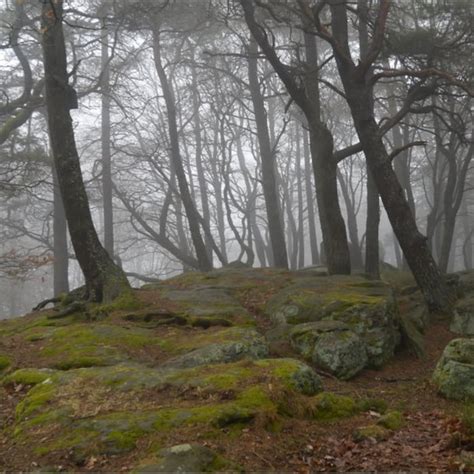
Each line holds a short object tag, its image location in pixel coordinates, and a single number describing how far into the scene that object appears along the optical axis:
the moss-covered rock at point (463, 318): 8.95
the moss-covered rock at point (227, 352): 5.78
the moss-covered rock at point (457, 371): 5.63
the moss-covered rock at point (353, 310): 7.37
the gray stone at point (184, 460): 3.35
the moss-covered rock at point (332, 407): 4.68
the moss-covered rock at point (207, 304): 7.92
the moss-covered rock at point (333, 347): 6.63
